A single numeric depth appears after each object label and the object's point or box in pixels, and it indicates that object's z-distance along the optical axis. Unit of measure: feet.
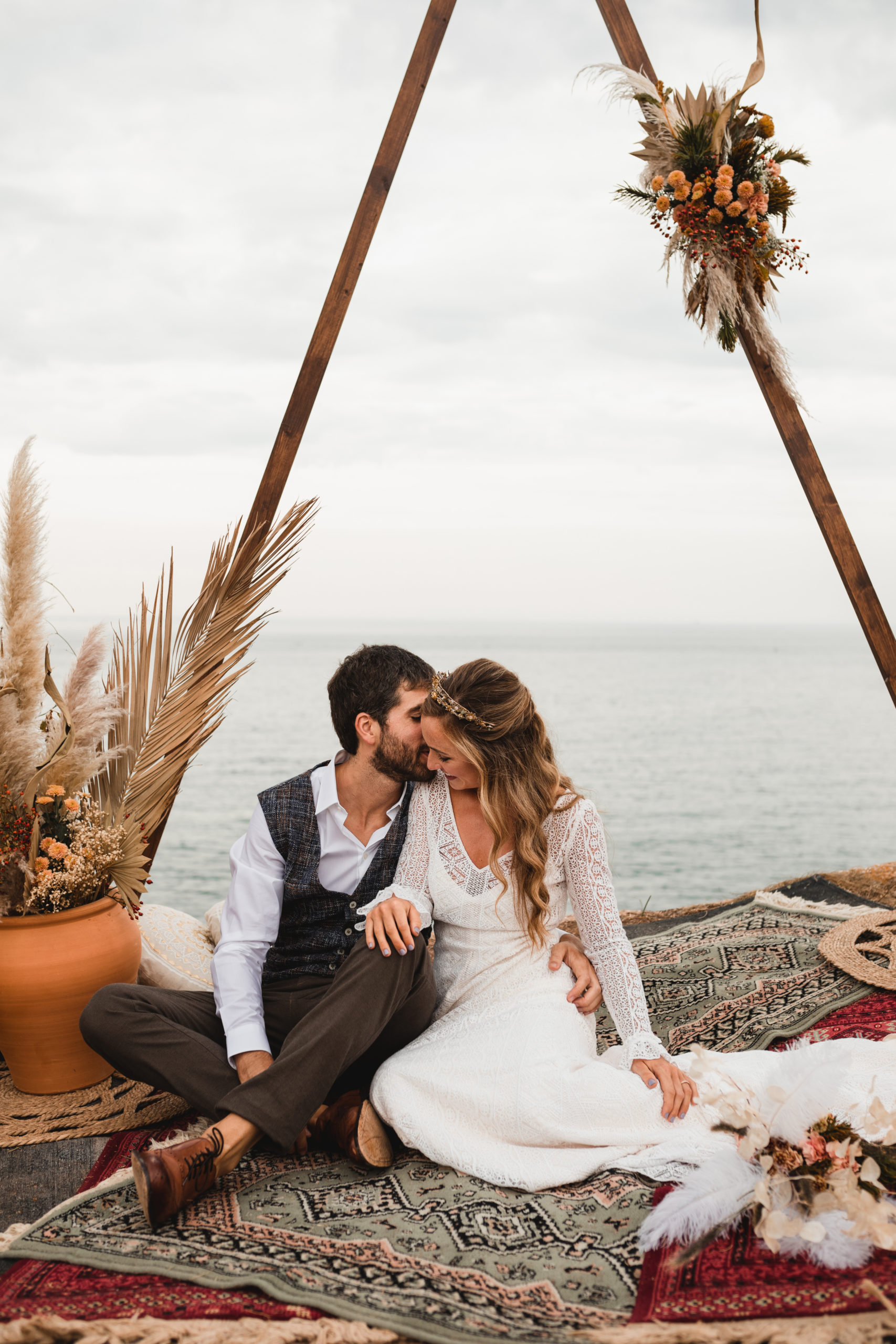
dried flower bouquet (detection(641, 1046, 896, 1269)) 5.31
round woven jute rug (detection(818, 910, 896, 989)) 10.34
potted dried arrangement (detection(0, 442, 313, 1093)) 8.99
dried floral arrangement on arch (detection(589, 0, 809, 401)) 11.27
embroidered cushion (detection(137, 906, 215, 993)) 10.19
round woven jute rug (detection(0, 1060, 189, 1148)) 8.43
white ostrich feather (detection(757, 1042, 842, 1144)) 5.91
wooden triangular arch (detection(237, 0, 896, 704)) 11.48
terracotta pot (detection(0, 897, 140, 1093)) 8.87
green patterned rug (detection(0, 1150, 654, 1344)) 5.48
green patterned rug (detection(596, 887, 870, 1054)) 9.64
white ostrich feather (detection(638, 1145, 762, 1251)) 5.75
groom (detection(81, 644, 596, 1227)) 7.02
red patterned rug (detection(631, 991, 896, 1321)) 5.16
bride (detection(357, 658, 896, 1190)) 6.99
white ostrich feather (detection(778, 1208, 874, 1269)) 5.31
